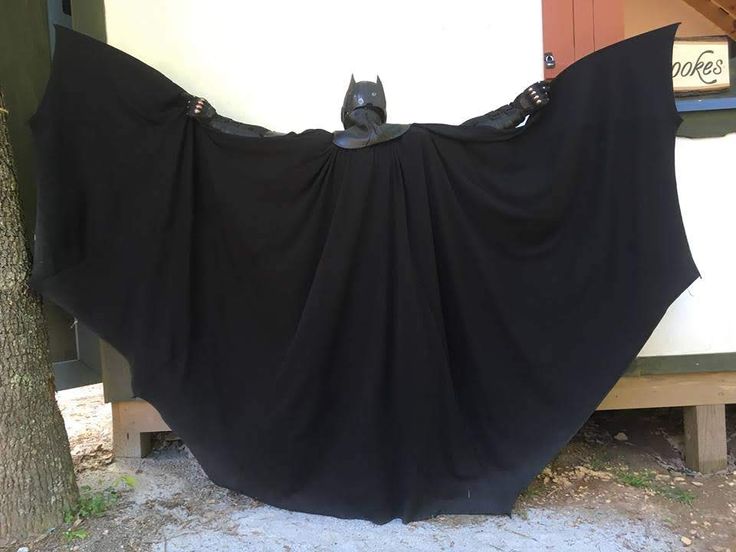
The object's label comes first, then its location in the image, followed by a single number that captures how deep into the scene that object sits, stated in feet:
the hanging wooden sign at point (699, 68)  9.86
